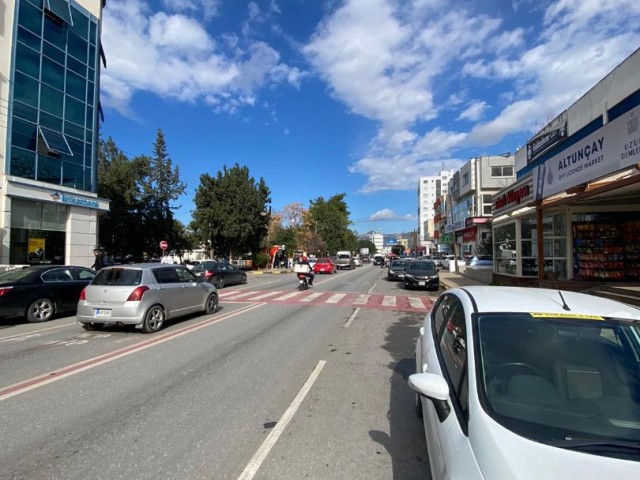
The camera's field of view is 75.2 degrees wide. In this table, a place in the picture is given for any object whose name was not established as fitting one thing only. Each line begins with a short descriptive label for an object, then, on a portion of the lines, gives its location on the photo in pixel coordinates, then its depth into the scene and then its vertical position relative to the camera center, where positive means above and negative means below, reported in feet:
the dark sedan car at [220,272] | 71.58 -3.24
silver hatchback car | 30.04 -3.31
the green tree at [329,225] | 301.43 +22.77
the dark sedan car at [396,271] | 97.30 -3.60
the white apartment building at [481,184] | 189.16 +33.89
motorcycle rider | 70.28 -1.51
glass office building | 66.39 +21.59
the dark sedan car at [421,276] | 71.05 -3.50
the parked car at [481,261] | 114.10 -1.18
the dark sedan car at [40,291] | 34.71 -3.39
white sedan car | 6.54 -2.70
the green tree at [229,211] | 137.90 +14.57
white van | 177.47 -2.35
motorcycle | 68.54 -4.28
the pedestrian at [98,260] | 56.13 -0.93
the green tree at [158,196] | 153.58 +22.24
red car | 133.59 -3.63
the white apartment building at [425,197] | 487.20 +70.43
